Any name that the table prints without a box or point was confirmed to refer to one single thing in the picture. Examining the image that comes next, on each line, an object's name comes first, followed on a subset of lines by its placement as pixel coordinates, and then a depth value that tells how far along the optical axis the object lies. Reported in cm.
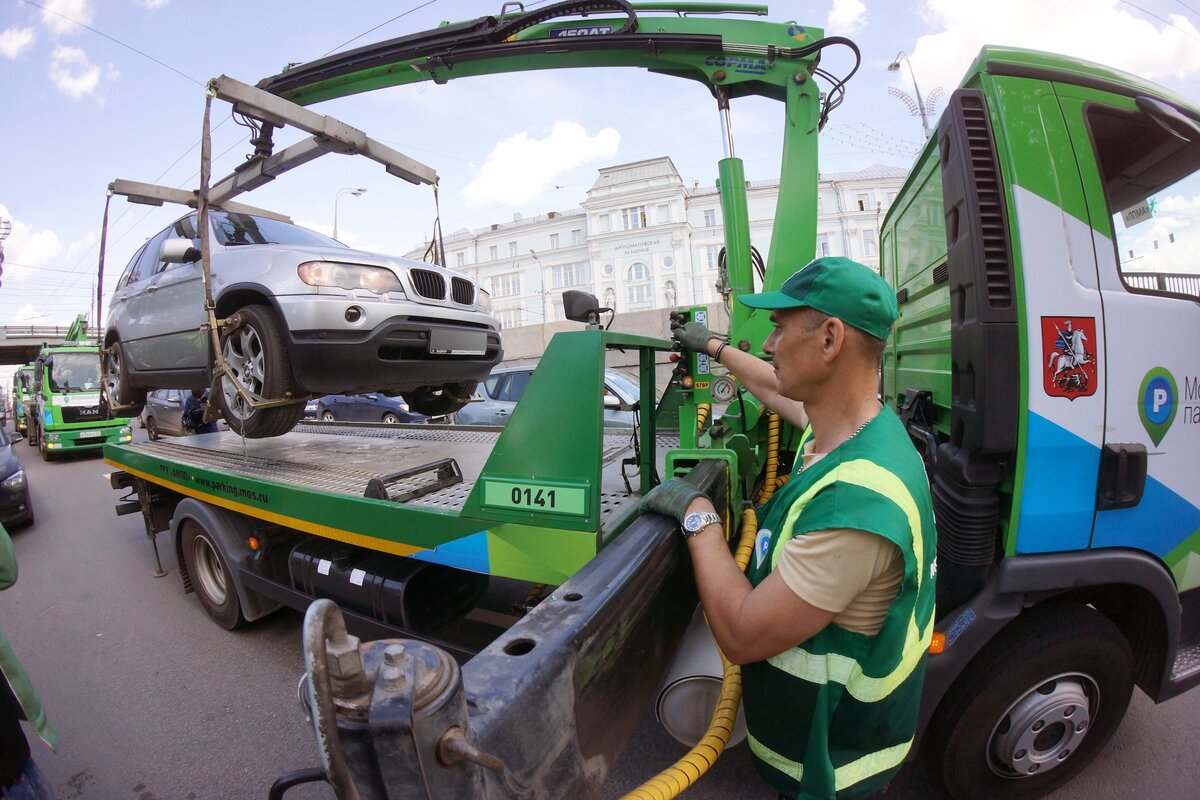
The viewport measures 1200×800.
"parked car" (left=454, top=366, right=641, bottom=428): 834
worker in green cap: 108
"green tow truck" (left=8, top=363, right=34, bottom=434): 1822
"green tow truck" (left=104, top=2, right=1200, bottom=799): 124
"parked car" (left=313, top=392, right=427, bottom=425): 1307
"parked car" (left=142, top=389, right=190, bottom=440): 1340
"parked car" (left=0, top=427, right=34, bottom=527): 696
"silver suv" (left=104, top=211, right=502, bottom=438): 363
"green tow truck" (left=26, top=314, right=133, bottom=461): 1305
